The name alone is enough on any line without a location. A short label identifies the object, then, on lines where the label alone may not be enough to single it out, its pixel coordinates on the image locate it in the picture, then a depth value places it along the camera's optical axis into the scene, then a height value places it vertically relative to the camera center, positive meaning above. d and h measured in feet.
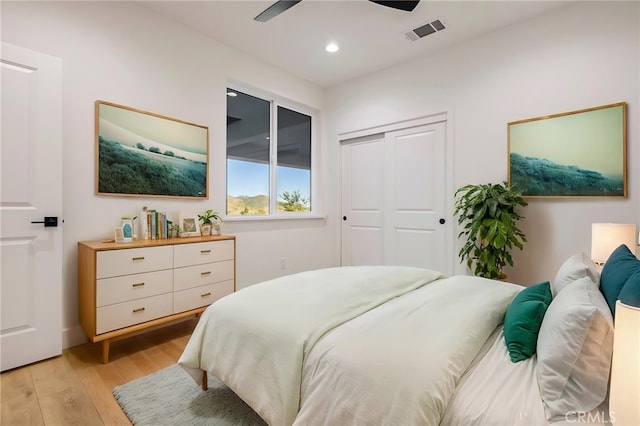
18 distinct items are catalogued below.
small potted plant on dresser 9.91 -0.26
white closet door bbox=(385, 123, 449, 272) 11.52 +0.63
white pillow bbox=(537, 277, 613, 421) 2.92 -1.45
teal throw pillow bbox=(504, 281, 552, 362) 3.75 -1.41
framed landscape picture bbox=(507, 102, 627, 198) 8.16 +1.70
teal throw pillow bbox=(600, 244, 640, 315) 3.76 -0.78
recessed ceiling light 10.94 +5.93
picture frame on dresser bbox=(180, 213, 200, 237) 9.39 -0.34
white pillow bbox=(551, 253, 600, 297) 4.65 -0.92
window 11.91 +2.40
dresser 6.95 -1.69
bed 2.99 -1.63
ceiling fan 6.99 +4.80
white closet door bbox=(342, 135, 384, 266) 13.34 +0.53
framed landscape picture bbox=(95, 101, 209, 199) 8.24 +1.74
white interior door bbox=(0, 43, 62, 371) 6.63 +0.20
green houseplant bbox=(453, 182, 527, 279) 8.84 -0.37
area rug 5.13 -3.37
